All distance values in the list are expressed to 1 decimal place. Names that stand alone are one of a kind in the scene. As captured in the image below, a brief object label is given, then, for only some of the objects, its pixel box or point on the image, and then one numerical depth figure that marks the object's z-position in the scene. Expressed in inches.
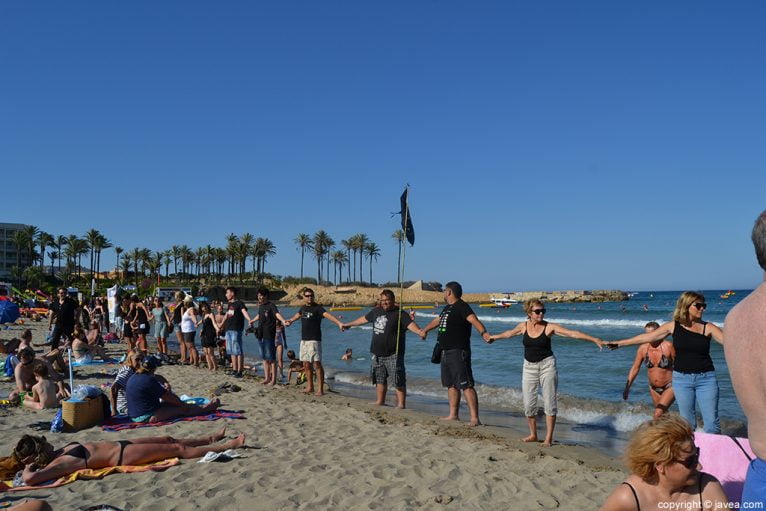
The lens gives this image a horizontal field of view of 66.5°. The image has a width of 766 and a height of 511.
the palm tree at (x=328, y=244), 4343.0
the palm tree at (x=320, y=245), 4298.7
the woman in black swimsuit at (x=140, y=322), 650.8
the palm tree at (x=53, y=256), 3574.1
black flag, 399.9
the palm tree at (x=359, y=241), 4498.0
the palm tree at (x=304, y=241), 4261.8
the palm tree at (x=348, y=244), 4512.8
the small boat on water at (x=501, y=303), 3224.2
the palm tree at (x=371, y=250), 4538.4
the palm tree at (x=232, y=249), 3860.7
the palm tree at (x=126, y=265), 3870.6
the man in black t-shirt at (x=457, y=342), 315.6
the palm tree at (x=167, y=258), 4014.3
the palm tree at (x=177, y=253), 4094.5
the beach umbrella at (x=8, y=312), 789.9
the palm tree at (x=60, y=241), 3518.7
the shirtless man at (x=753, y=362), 82.4
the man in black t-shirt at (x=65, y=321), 551.8
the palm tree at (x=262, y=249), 3937.0
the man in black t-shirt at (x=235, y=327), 468.8
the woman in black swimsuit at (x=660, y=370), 277.7
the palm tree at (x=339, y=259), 4569.4
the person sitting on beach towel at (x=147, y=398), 304.0
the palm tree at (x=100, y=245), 3555.6
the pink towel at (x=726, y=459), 115.3
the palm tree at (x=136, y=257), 3860.7
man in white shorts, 401.7
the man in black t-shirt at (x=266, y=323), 441.1
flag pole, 398.7
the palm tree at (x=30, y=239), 3405.5
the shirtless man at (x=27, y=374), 366.3
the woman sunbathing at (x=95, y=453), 210.7
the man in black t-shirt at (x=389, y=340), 358.3
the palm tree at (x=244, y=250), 3860.7
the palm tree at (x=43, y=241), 3432.6
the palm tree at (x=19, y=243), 3324.3
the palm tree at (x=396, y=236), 4083.2
